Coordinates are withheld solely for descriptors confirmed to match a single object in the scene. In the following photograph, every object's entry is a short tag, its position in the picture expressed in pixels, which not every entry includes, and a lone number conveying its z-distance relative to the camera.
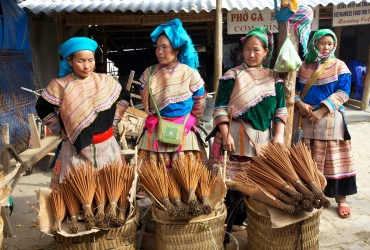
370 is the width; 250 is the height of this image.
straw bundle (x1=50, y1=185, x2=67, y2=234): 2.08
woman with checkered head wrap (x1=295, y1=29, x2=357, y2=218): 3.22
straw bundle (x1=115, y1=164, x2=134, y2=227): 2.13
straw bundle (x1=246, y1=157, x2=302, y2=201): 2.15
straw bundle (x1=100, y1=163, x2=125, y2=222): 2.16
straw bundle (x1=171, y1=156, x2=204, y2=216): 2.18
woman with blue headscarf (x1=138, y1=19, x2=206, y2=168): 2.70
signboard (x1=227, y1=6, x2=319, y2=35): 7.23
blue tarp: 5.71
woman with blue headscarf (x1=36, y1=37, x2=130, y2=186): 2.53
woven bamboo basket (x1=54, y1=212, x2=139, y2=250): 2.06
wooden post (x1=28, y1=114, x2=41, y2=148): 4.27
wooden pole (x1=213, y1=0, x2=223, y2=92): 5.12
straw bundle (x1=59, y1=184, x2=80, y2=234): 2.09
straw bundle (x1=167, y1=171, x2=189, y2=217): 2.10
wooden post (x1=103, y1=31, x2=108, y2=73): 9.91
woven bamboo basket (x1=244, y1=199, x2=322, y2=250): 2.22
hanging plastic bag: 2.62
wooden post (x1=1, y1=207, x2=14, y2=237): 2.97
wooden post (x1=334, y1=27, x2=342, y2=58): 8.77
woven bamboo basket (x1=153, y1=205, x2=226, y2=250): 2.14
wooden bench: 3.15
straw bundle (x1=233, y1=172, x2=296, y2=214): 2.10
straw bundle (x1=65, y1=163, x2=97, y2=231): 2.13
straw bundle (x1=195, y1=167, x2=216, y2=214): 2.21
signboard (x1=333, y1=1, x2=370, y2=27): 7.72
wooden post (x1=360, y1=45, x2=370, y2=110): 8.59
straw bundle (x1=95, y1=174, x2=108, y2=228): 2.03
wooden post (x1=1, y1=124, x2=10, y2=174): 3.45
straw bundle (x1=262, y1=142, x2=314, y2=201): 2.19
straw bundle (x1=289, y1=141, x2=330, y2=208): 2.18
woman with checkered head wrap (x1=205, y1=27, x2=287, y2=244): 2.66
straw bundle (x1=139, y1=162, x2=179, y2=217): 2.16
